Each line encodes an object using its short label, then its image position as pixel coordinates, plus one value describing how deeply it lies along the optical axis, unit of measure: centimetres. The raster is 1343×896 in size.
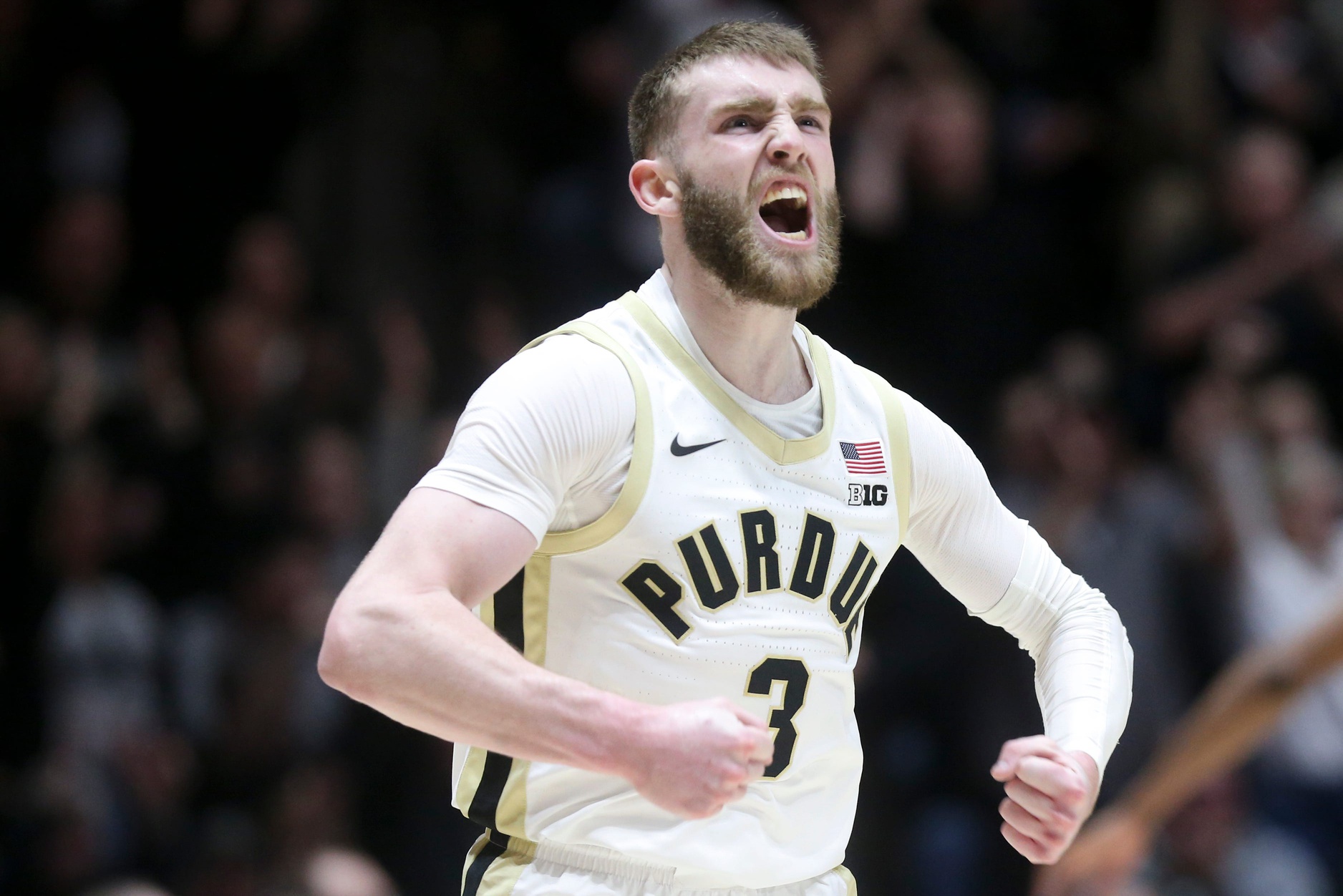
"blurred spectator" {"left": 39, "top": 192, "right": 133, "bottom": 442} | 1589
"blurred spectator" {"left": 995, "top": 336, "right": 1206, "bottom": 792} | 1489
